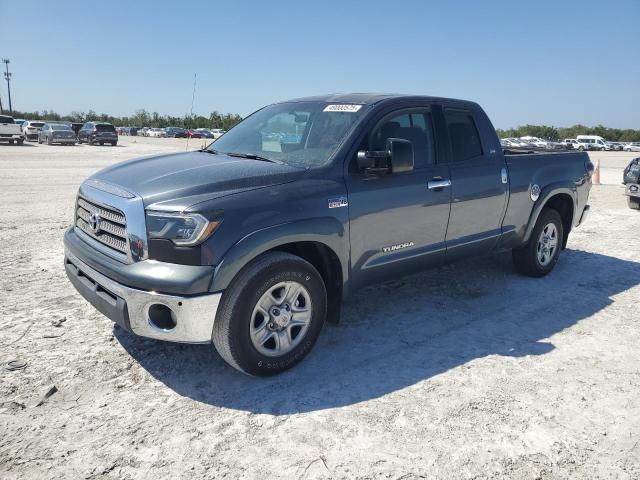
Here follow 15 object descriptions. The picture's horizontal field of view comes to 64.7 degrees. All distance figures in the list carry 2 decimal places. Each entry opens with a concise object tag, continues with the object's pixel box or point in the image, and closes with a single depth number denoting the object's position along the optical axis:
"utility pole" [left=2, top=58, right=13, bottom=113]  89.19
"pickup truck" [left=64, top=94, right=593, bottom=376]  3.01
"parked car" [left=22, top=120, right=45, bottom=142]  37.00
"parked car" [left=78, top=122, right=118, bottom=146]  35.28
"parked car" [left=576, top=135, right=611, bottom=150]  56.44
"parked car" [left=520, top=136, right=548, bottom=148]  54.67
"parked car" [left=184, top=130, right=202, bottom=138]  59.69
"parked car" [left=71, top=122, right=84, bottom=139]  44.08
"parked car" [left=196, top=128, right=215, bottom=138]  60.53
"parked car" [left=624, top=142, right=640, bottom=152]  56.55
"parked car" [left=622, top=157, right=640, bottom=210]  10.35
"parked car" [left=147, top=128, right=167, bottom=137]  69.19
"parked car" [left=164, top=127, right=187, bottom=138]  66.25
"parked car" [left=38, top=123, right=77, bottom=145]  33.22
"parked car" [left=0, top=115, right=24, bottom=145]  30.44
